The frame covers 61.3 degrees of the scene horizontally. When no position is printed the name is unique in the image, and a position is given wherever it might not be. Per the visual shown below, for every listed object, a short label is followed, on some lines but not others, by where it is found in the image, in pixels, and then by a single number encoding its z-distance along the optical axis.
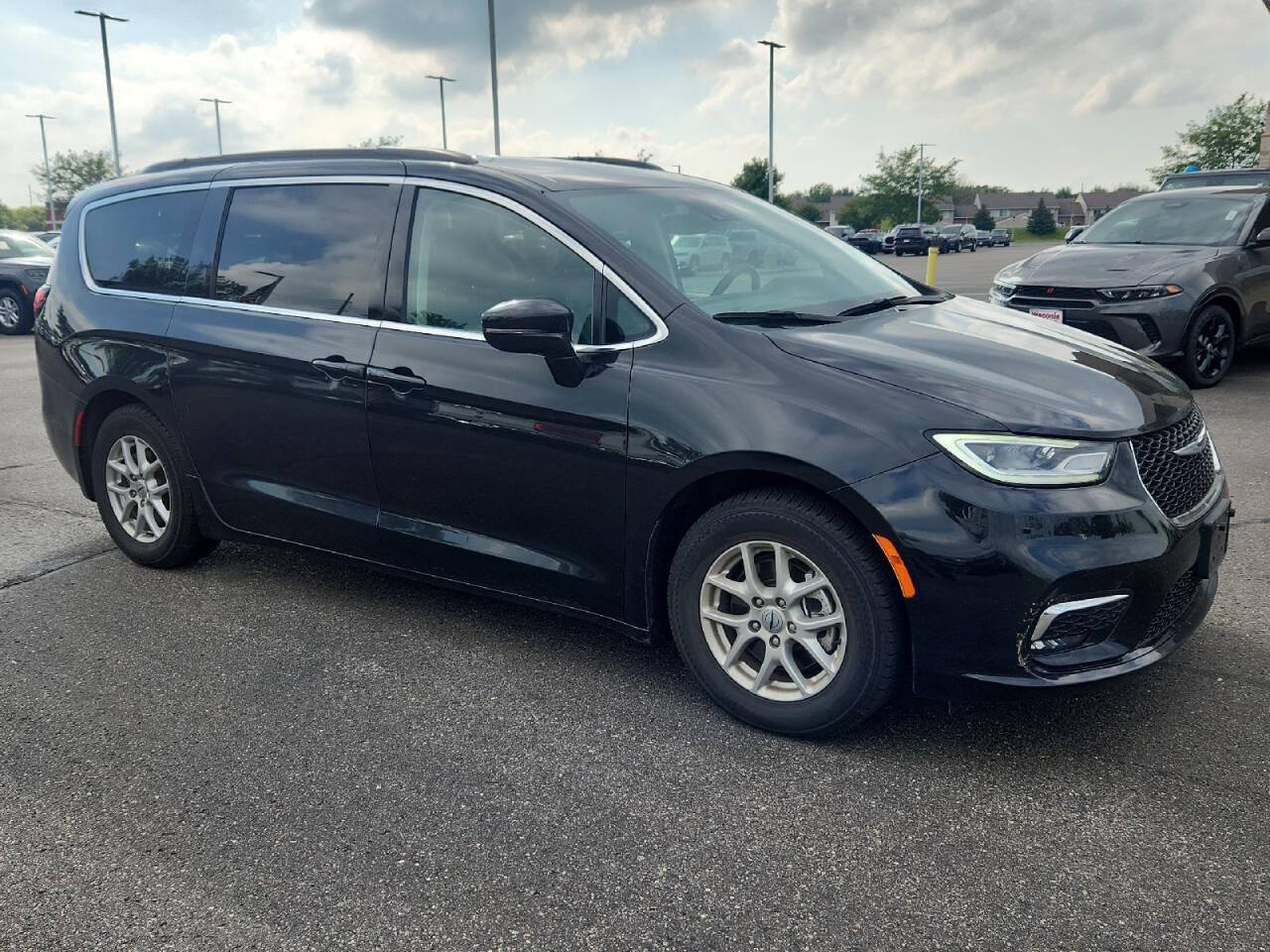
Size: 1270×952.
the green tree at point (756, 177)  79.31
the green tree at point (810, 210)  88.42
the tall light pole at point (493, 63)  27.63
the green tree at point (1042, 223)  99.12
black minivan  2.82
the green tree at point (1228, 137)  54.41
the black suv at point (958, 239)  59.22
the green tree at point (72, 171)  74.81
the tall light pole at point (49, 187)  72.00
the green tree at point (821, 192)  145.69
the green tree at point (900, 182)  97.25
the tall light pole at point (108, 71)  40.31
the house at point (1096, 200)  132.00
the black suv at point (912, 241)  56.53
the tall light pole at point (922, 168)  93.16
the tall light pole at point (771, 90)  50.53
